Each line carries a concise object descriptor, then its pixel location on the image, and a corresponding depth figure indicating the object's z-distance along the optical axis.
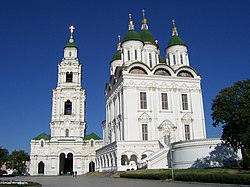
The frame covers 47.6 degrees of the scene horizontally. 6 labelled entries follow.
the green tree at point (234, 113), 23.62
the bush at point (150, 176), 21.99
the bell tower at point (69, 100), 56.53
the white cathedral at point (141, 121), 35.50
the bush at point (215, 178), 14.82
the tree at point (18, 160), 66.36
